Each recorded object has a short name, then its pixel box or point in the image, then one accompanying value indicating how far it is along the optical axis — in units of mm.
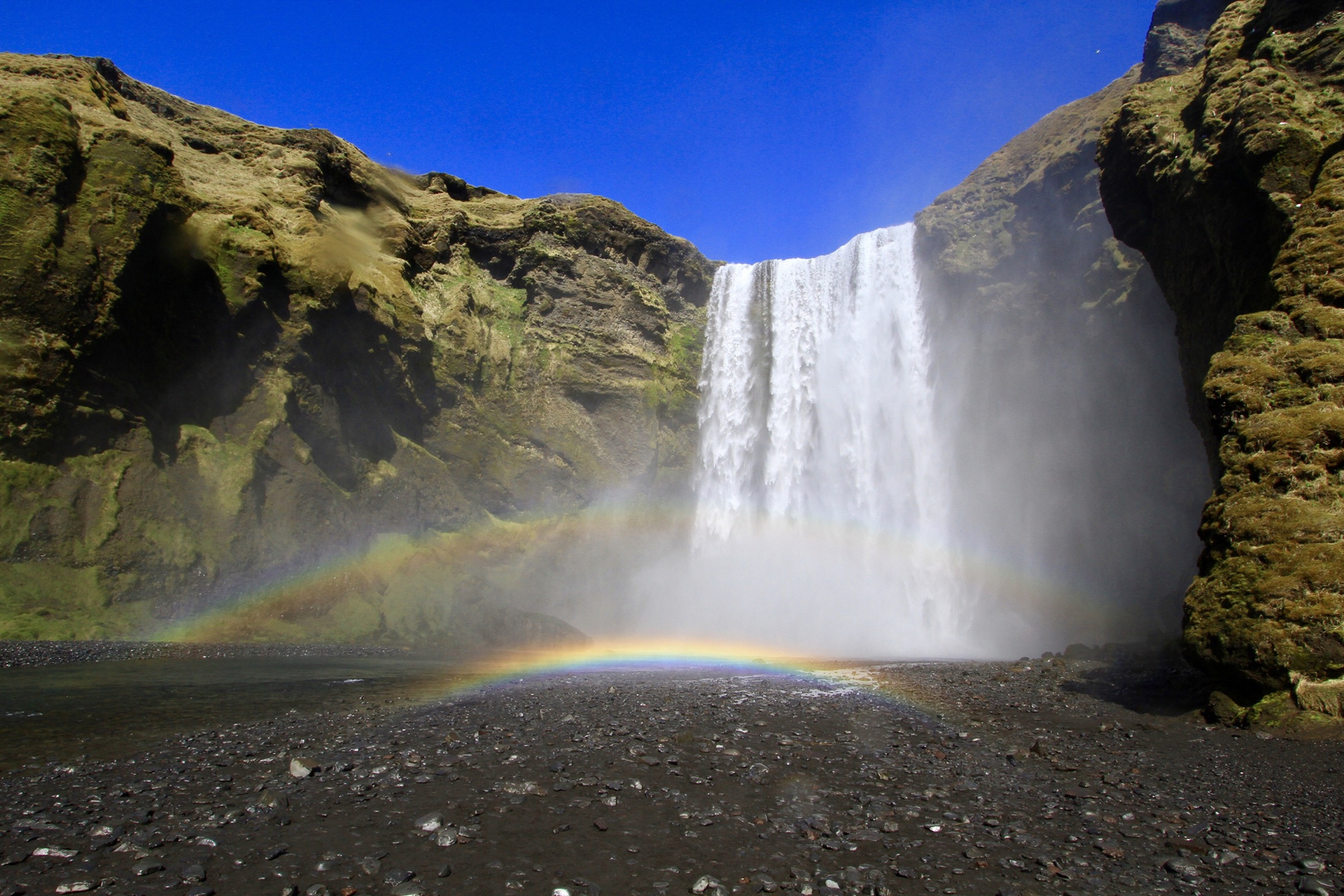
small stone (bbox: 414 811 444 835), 5637
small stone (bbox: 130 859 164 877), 4590
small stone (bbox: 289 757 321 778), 6898
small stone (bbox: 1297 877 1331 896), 4555
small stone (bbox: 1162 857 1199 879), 4895
